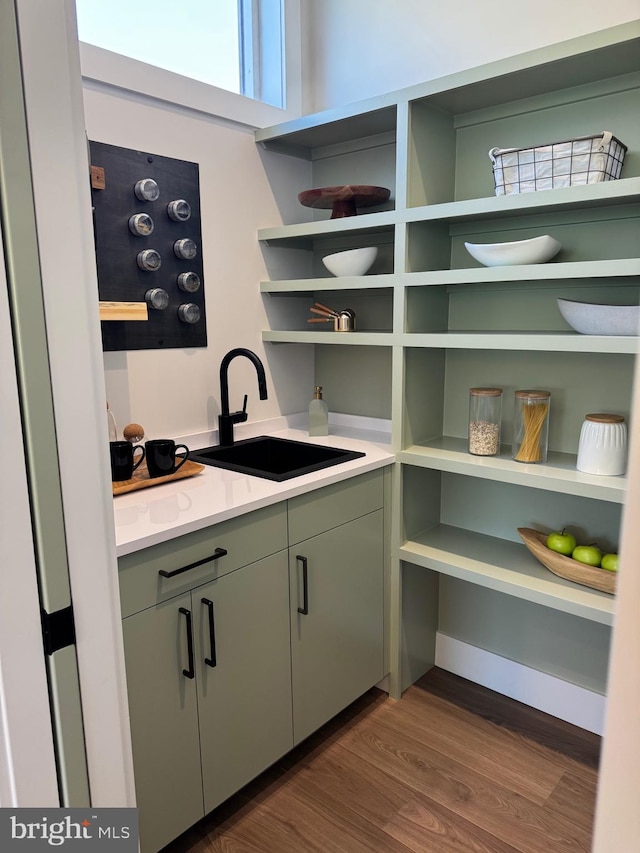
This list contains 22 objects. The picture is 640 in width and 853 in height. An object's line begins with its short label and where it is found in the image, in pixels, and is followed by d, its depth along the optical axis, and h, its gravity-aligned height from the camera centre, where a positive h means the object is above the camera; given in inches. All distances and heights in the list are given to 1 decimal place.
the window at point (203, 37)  77.8 +39.8
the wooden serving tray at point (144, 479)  69.0 -18.1
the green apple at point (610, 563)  72.4 -28.7
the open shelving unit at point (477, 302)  70.7 +2.5
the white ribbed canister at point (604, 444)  70.0 -14.2
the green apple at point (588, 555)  74.5 -28.5
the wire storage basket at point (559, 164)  64.9 +17.0
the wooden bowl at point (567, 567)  71.9 -29.8
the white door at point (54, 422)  32.6 -5.7
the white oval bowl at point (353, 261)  87.1 +8.7
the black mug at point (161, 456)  72.6 -15.7
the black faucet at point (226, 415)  87.4 -13.4
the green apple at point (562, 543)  77.8 -28.2
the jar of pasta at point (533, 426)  76.7 -13.2
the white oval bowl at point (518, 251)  70.9 +8.1
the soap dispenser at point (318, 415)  94.4 -14.2
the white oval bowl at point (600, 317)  65.3 +0.2
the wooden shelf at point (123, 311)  75.9 +1.6
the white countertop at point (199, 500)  57.6 -19.0
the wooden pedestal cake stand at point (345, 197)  86.6 +17.7
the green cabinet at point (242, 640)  58.6 -35.0
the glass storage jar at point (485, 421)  80.9 -13.3
